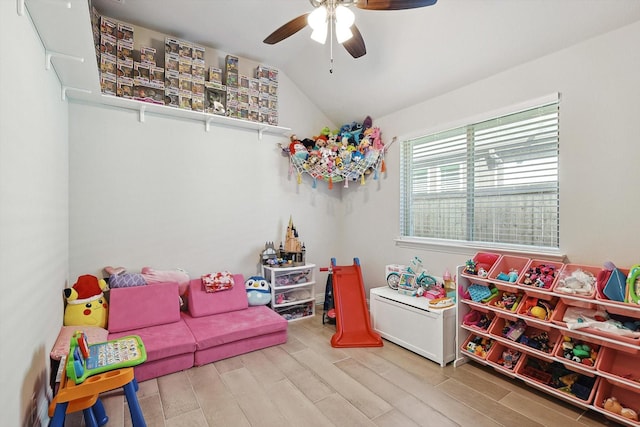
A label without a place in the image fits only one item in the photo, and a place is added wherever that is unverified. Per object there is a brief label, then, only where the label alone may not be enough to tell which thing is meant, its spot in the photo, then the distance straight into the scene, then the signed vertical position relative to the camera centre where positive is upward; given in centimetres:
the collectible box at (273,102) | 382 +138
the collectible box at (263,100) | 373 +138
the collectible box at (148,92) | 297 +118
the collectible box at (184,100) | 317 +117
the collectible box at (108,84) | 278 +117
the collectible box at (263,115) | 373 +119
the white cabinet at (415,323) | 259 -104
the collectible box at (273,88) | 382 +156
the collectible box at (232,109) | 350 +118
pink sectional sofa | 249 -106
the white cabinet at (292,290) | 359 -97
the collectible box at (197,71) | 324 +150
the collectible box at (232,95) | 350 +135
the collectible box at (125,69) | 287 +135
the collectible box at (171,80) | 311 +136
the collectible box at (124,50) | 286 +152
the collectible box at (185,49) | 316 +169
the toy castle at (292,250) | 378 -48
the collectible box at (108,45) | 275 +152
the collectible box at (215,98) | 339 +128
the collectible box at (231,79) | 350 +153
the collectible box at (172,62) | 310 +153
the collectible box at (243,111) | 358 +119
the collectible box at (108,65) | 277 +134
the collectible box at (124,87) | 286 +117
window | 247 +30
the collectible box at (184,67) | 316 +151
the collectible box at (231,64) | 350 +170
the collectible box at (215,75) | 341 +154
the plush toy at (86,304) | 251 -80
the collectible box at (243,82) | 360 +154
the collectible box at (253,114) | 366 +118
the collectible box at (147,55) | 299 +154
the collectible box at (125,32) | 286 +170
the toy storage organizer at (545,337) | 187 -90
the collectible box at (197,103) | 325 +117
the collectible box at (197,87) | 325 +133
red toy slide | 303 -106
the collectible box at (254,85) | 367 +154
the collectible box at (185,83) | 318 +135
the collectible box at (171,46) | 310 +169
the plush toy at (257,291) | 338 -90
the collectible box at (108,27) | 274 +168
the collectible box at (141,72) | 297 +137
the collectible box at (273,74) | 381 +173
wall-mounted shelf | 156 +103
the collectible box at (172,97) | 312 +118
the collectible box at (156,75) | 304 +137
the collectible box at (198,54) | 324 +168
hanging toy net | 376 +70
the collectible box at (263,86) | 373 +155
